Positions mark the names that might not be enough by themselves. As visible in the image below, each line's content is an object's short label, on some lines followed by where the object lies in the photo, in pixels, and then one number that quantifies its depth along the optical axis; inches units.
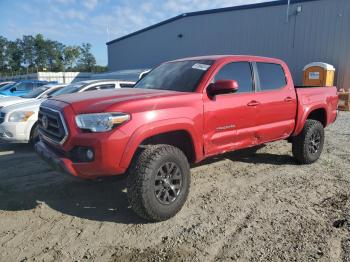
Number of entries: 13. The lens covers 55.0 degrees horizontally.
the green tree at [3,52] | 3321.9
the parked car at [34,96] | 326.0
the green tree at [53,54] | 3590.1
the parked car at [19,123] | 267.1
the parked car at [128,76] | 469.4
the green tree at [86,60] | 3680.1
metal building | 597.9
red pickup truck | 133.0
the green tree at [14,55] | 3373.5
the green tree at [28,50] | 3508.9
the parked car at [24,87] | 541.7
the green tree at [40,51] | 3535.9
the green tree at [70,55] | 3595.0
